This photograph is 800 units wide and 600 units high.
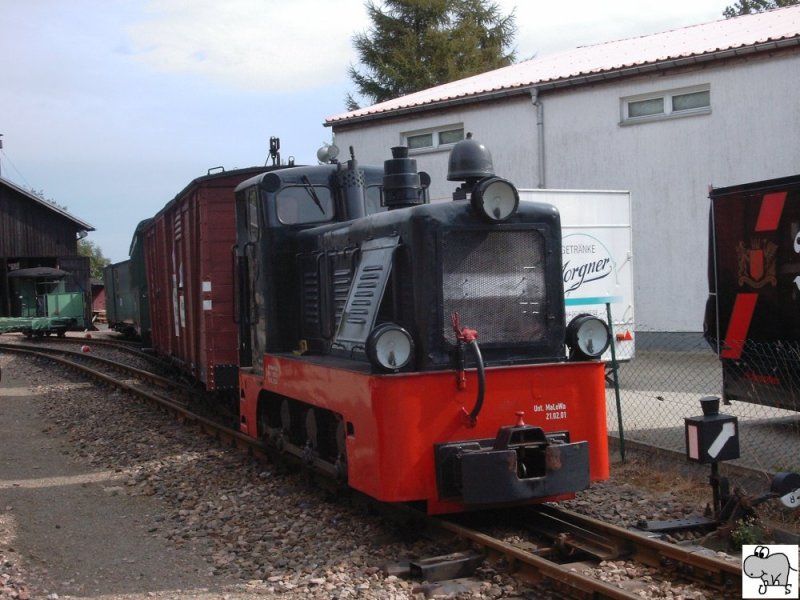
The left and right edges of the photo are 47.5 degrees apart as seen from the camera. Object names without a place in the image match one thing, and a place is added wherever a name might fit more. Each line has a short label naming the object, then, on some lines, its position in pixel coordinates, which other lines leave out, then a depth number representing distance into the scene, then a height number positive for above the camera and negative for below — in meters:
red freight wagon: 10.45 +0.36
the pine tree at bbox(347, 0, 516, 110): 35.16 +9.83
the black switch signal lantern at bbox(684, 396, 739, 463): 6.03 -1.02
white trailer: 12.80 +0.46
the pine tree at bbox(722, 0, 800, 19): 50.69 +15.59
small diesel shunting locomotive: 5.66 -0.44
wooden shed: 34.00 +2.75
